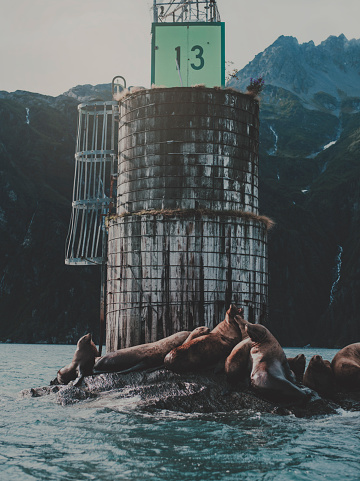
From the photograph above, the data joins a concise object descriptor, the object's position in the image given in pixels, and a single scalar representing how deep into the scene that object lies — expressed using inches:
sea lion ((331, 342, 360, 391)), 722.2
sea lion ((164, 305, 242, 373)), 716.0
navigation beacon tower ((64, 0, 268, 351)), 909.8
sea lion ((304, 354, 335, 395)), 717.3
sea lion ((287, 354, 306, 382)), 812.6
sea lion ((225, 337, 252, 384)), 695.1
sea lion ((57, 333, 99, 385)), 836.6
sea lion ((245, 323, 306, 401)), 655.1
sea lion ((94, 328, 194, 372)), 767.7
